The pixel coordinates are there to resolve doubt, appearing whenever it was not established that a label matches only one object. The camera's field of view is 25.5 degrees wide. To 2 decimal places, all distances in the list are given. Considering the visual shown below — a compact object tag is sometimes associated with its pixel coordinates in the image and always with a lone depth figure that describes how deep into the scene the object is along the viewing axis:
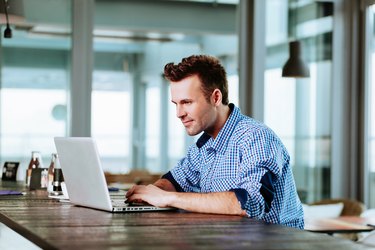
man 3.18
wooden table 2.22
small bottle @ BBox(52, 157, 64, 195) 4.19
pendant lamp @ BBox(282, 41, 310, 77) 8.34
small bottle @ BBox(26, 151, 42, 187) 4.86
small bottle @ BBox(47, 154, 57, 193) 4.32
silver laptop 3.12
